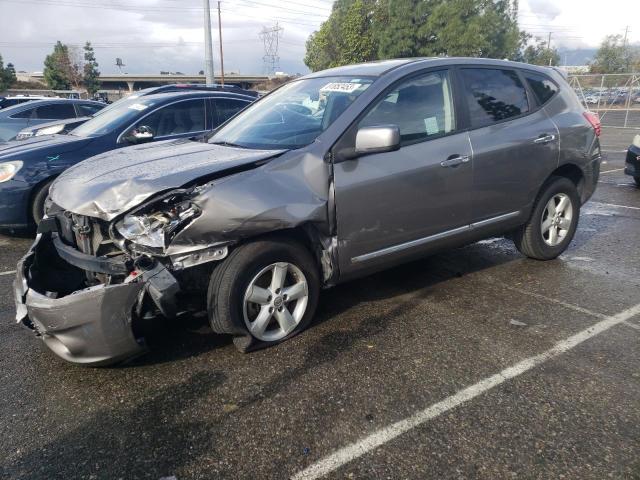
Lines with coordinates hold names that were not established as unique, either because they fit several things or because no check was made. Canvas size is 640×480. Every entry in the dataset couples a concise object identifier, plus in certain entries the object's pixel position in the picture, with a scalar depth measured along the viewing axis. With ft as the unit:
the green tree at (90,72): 191.52
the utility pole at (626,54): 177.06
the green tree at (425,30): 142.20
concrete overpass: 275.18
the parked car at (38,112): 36.83
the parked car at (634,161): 27.05
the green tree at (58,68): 181.98
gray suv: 9.20
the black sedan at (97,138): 17.85
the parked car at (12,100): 47.57
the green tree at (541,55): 200.92
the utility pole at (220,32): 159.94
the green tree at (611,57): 174.91
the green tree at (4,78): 167.63
